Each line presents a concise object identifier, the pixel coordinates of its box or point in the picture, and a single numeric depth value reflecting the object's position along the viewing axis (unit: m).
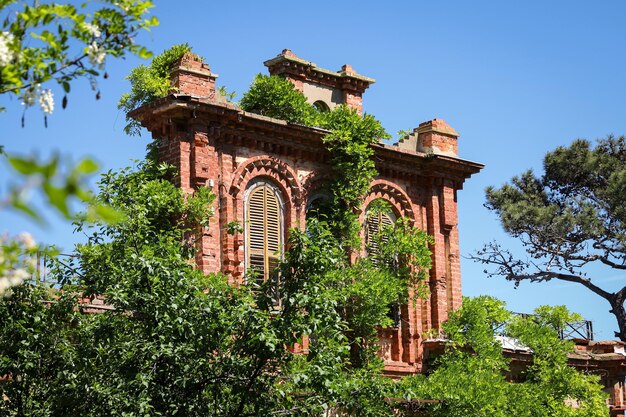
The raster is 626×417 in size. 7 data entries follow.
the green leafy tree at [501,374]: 22.27
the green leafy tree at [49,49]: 7.27
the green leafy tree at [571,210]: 37.91
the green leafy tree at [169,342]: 14.93
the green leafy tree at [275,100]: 22.98
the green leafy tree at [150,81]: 21.86
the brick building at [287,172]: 21.41
